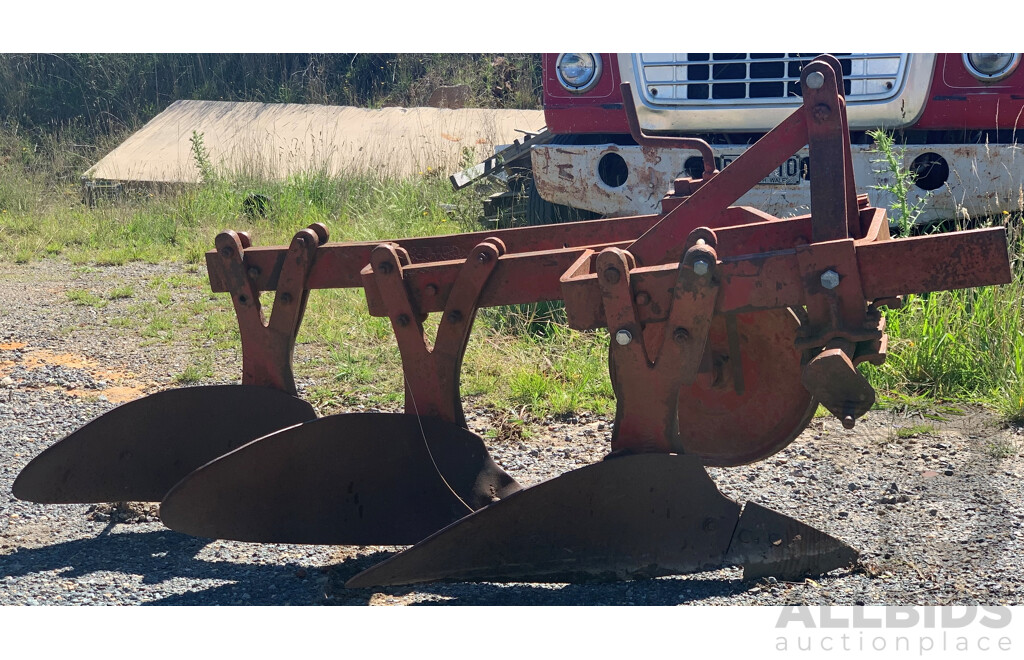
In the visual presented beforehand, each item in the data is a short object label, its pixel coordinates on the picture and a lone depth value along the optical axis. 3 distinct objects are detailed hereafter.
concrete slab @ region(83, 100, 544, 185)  10.16
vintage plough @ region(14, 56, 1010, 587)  2.53
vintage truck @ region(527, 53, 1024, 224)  4.59
